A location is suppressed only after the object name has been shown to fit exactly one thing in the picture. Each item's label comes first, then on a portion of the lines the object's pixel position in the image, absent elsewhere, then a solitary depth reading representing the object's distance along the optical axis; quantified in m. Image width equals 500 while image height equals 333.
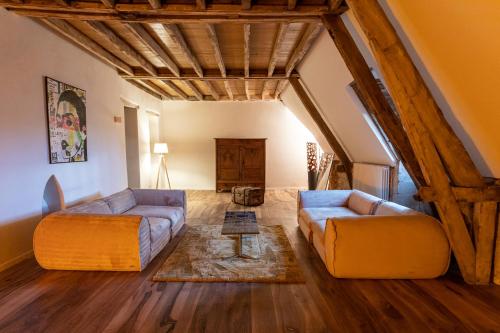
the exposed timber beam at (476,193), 2.35
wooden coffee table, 2.91
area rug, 2.55
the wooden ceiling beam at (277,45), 3.17
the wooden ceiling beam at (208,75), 4.93
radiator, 4.03
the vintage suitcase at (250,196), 5.84
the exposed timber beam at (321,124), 5.15
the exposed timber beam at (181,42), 3.12
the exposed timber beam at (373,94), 2.71
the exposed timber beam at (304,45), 3.19
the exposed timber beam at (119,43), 3.08
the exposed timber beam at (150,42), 3.10
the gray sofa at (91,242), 2.61
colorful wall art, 3.23
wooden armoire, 7.22
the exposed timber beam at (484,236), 2.42
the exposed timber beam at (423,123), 2.11
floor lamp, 7.08
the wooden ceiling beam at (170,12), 2.64
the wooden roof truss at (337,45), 2.16
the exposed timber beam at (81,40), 3.05
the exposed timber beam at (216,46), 3.14
